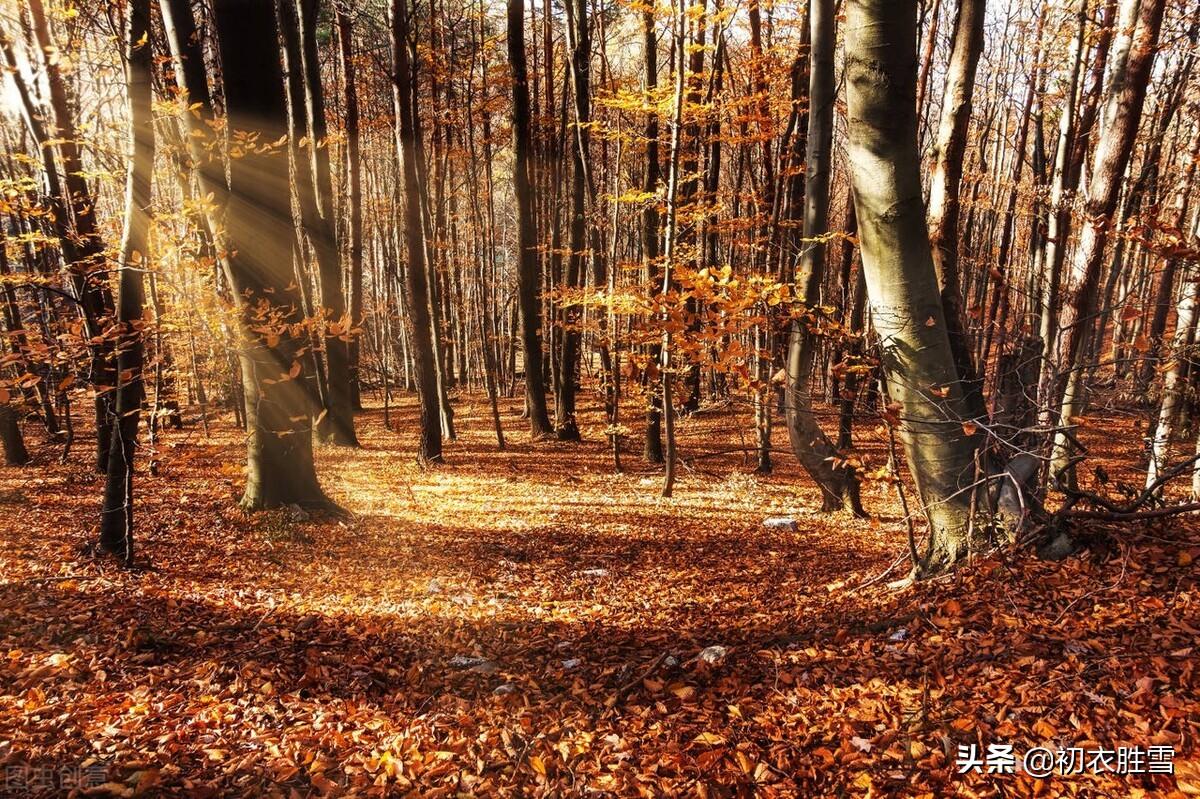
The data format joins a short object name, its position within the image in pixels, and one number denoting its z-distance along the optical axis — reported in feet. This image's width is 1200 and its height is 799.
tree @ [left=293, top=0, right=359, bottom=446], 38.98
